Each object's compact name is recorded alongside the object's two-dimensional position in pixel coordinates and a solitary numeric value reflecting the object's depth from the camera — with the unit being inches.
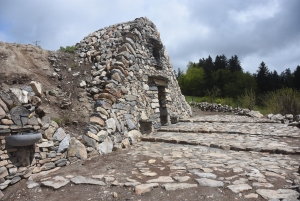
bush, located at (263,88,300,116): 522.3
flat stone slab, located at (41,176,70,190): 116.9
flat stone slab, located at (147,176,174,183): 118.2
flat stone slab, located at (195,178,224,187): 110.6
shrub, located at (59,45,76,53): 344.5
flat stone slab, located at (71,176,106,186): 118.8
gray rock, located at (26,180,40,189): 118.8
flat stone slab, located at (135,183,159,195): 106.7
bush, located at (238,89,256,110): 713.6
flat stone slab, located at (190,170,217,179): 123.0
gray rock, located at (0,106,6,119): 120.8
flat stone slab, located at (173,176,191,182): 118.5
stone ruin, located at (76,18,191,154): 202.5
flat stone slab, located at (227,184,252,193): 103.5
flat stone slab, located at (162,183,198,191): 108.7
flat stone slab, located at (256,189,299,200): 95.1
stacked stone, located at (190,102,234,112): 697.0
